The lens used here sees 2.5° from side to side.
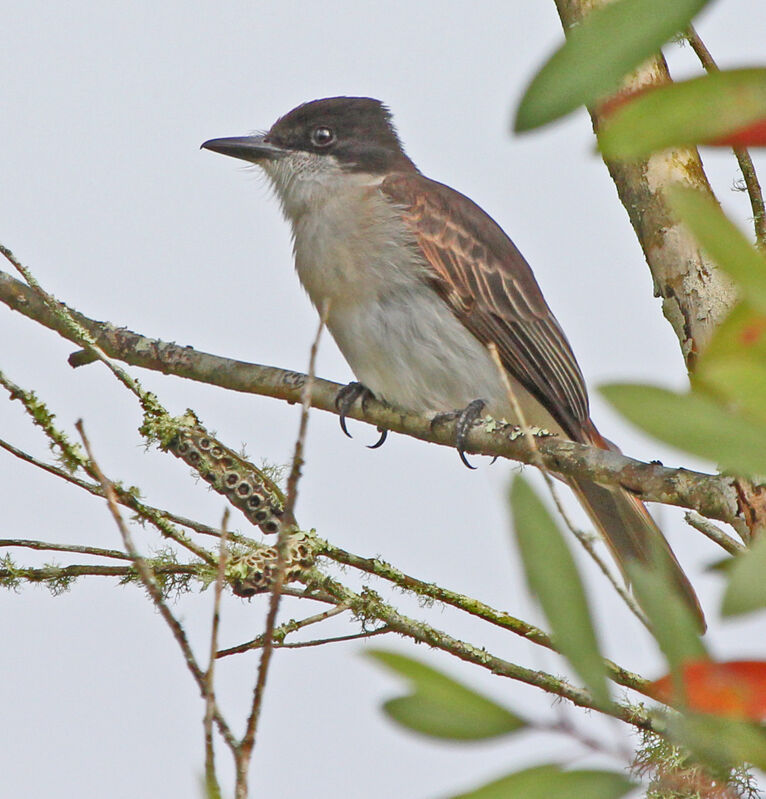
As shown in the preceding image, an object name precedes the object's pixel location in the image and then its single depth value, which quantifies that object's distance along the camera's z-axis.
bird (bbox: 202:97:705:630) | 5.43
